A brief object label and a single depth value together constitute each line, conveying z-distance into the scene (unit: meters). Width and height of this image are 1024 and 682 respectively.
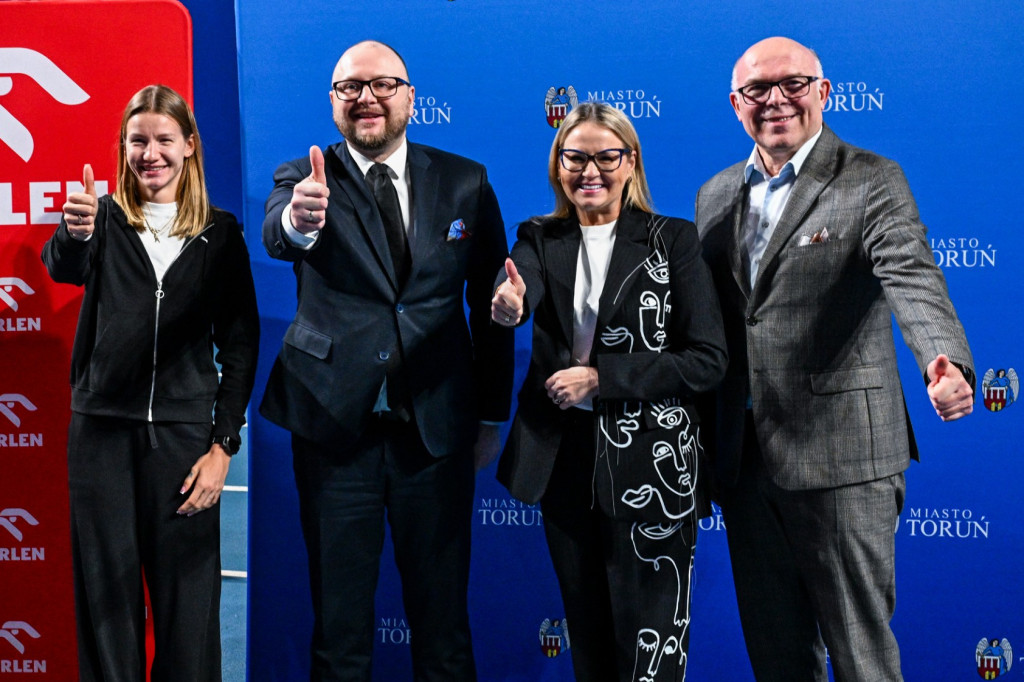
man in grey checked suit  2.25
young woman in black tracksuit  2.48
